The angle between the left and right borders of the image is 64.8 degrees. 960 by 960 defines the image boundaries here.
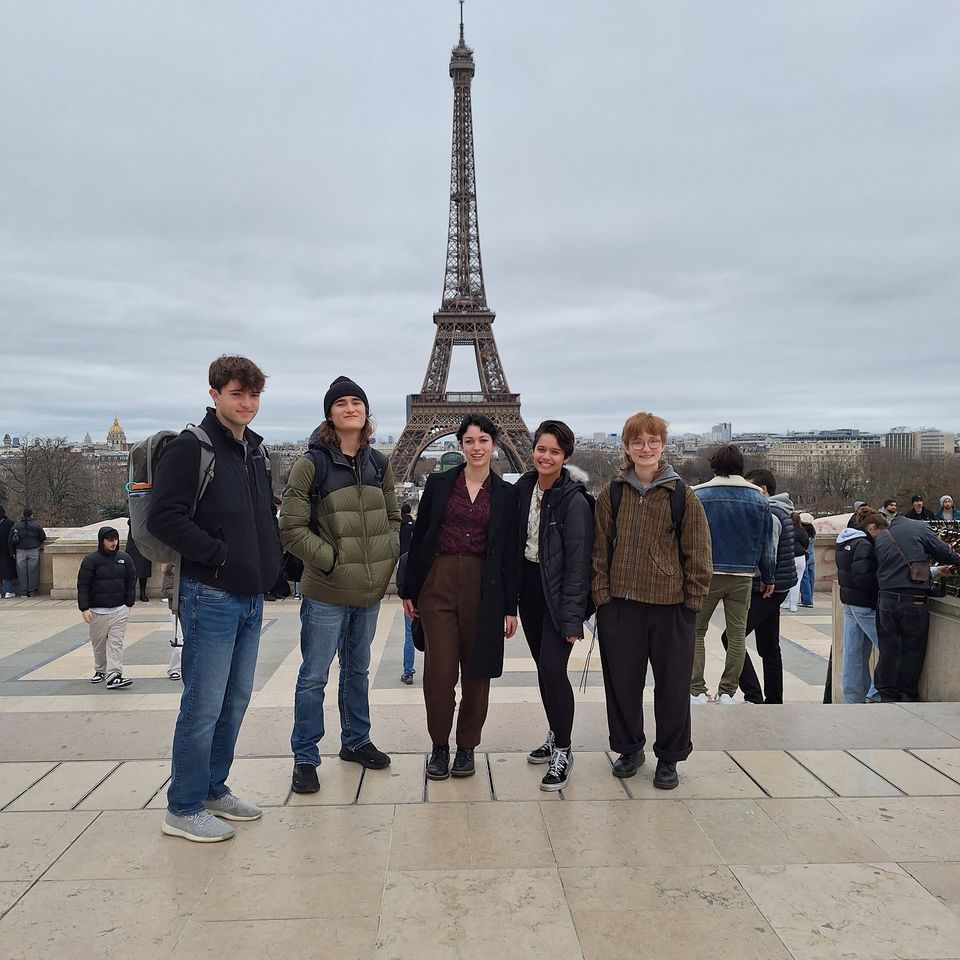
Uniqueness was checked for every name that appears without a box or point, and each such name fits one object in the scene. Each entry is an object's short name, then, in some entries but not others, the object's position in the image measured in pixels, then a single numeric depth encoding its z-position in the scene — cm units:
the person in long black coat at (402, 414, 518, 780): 359
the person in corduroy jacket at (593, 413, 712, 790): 355
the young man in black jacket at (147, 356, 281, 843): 296
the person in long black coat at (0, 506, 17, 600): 1045
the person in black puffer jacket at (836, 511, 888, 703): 557
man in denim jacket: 488
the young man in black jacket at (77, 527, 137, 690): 612
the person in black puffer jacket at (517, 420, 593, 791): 354
